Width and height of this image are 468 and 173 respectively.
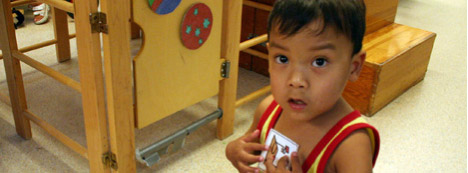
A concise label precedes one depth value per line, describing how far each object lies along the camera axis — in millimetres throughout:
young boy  674
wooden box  2029
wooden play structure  1236
